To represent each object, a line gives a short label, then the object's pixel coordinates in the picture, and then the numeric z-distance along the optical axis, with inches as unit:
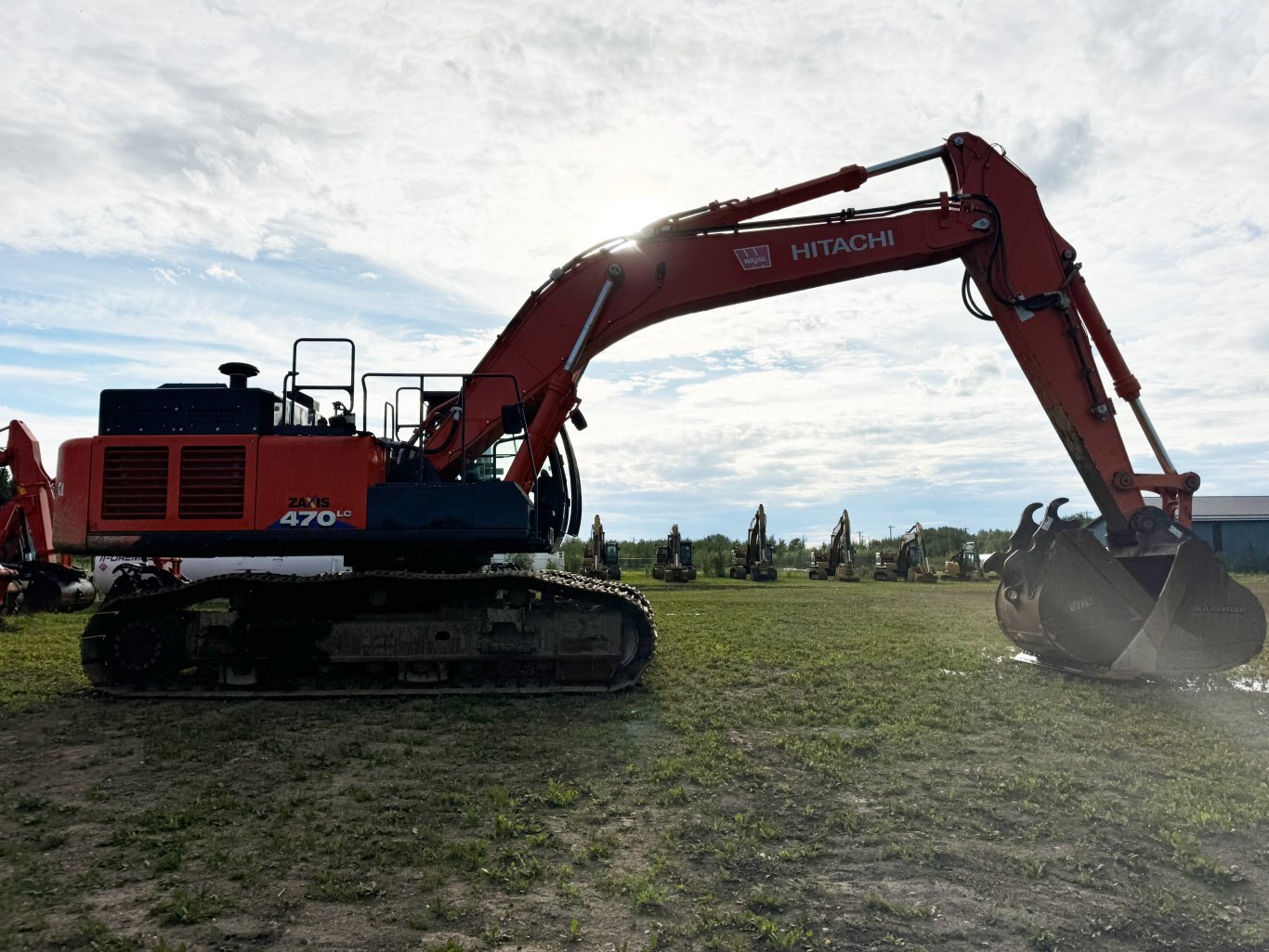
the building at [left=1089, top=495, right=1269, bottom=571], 1614.2
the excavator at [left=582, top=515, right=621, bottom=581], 1440.7
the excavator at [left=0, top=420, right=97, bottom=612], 711.7
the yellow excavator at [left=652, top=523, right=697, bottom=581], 1453.0
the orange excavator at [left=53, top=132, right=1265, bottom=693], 357.1
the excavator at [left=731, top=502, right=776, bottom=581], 1520.7
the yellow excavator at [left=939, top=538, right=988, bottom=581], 1502.2
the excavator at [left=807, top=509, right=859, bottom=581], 1574.3
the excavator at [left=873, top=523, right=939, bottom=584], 1536.7
